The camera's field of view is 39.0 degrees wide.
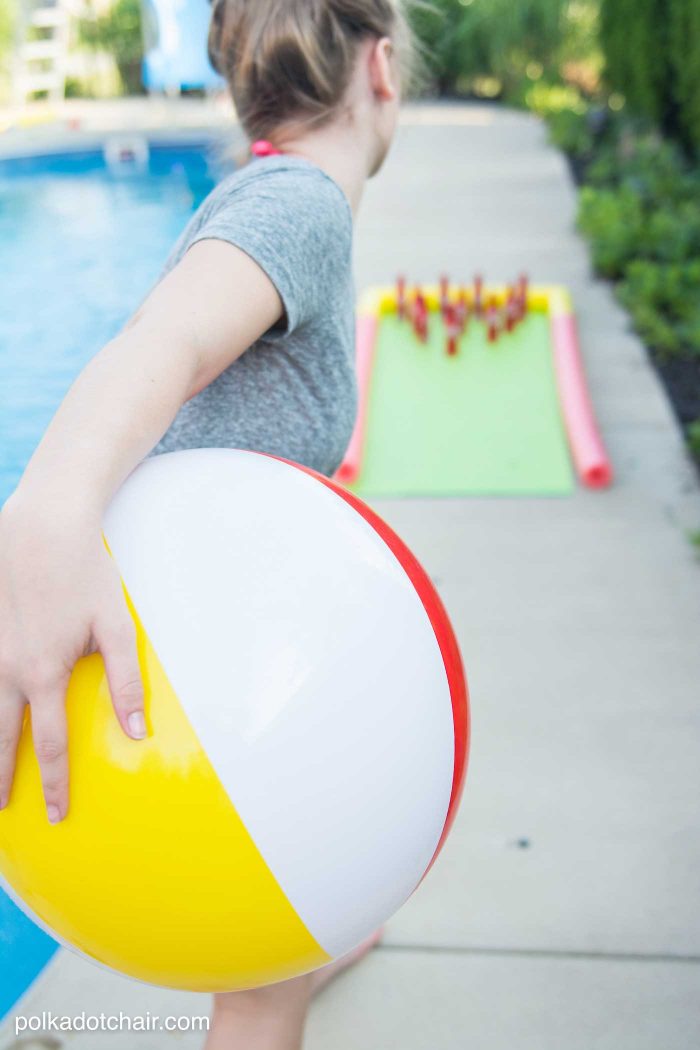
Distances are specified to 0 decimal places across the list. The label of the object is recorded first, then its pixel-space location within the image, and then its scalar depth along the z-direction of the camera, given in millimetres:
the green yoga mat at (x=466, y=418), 3842
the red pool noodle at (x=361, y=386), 3846
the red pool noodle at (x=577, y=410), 3744
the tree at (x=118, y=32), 15828
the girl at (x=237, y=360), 958
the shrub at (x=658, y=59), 6605
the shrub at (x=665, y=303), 4809
